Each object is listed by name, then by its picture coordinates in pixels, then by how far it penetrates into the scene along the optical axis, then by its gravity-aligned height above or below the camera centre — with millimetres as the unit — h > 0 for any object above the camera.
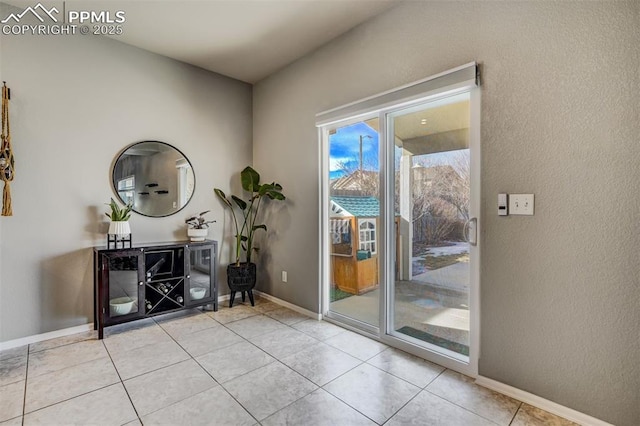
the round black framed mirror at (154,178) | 2980 +349
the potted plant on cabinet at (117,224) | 2678 -112
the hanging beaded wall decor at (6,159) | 2328 +410
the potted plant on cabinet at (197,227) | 3254 -178
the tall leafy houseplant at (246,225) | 3371 -169
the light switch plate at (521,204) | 1749 +47
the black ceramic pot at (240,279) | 3369 -756
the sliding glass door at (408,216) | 2084 -38
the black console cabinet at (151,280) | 2598 -653
